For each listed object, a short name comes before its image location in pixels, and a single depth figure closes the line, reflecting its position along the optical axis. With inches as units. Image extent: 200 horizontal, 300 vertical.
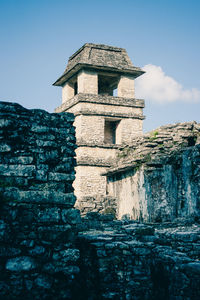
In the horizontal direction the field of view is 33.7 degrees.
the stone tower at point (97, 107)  730.2
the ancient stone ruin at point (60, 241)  167.2
